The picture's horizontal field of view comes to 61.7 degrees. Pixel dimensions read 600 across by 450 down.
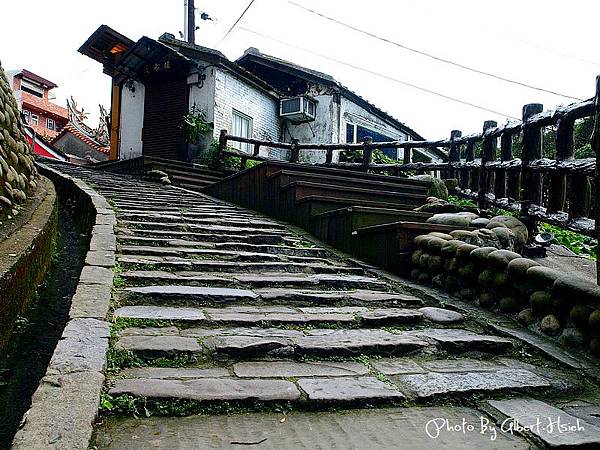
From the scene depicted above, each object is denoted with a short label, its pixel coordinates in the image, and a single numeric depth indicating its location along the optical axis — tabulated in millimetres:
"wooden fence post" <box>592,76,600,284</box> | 2961
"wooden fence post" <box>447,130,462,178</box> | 8070
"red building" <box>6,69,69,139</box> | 32094
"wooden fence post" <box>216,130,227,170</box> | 13602
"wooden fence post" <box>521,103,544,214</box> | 5016
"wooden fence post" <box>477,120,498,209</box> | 6426
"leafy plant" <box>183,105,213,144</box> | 14234
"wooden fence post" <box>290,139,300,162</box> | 12438
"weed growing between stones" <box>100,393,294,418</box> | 1879
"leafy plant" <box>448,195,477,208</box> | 7156
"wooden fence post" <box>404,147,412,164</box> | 9922
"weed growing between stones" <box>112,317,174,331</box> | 2680
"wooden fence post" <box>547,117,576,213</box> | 4297
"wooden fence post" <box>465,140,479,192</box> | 7122
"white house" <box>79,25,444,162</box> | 14953
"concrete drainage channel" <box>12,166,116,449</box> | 1561
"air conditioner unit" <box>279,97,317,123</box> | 16625
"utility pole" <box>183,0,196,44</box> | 18297
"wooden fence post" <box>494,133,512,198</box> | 5922
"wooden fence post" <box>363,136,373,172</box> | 10812
